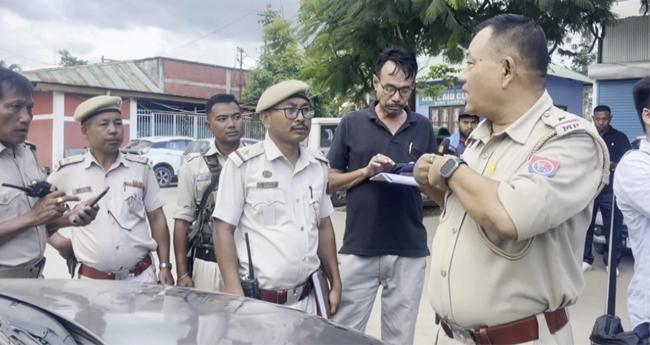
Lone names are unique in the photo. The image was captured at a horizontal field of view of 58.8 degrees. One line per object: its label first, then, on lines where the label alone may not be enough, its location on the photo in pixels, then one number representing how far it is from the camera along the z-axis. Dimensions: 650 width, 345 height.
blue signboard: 19.53
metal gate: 22.72
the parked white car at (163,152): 16.83
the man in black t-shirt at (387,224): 3.13
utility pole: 32.56
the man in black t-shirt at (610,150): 6.26
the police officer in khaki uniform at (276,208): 2.69
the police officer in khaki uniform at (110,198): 3.15
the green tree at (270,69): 20.91
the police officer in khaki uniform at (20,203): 2.76
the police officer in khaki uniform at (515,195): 1.68
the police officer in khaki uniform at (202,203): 3.23
